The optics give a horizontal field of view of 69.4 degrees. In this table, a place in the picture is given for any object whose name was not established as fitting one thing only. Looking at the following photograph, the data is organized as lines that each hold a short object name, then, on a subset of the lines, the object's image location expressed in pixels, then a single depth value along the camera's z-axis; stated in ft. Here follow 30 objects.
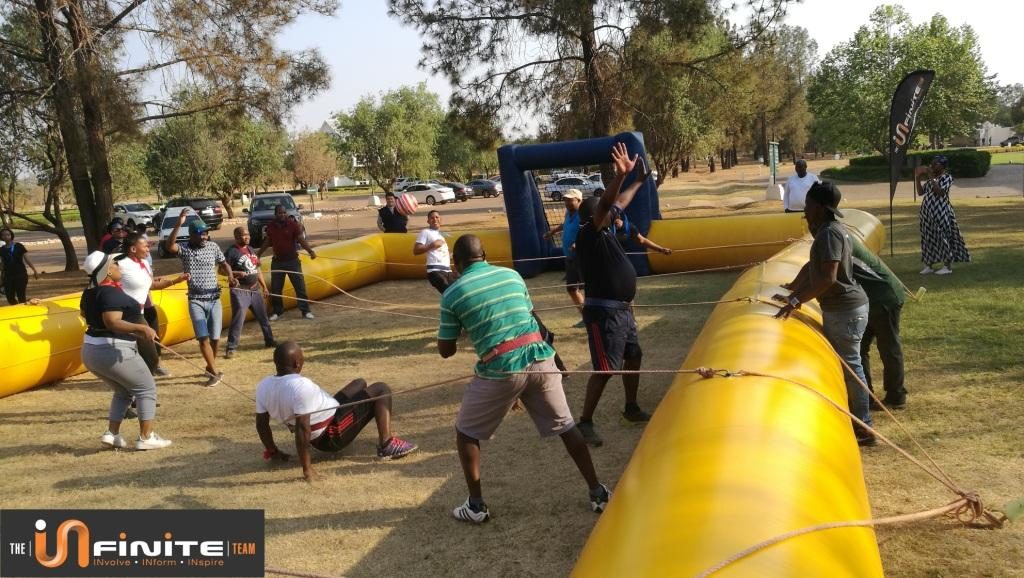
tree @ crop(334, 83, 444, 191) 185.26
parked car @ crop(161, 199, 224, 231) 102.32
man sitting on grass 16.58
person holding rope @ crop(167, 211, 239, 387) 26.25
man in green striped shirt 12.89
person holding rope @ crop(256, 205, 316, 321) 34.17
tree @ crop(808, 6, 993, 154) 128.98
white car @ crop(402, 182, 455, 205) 148.46
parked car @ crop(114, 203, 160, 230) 120.06
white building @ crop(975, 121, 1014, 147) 325.01
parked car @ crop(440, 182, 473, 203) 155.02
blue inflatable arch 41.93
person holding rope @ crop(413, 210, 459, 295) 28.25
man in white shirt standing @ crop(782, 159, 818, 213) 40.40
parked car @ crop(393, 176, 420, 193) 159.53
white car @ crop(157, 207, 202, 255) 71.67
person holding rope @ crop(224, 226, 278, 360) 29.14
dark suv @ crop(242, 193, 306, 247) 80.23
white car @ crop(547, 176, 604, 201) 115.31
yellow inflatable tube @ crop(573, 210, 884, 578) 7.43
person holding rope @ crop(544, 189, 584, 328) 26.50
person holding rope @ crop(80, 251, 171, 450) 18.39
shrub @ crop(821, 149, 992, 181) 114.52
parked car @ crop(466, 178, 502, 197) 162.09
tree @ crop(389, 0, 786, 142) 54.29
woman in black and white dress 33.01
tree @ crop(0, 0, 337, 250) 40.04
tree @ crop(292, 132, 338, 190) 215.10
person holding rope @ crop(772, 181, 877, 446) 14.51
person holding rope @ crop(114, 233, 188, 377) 20.80
